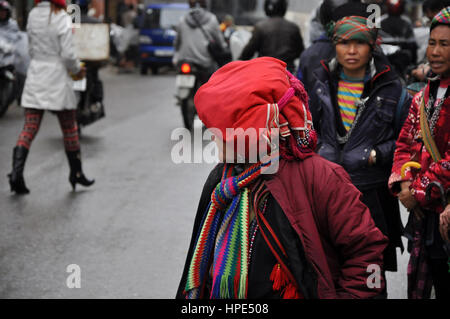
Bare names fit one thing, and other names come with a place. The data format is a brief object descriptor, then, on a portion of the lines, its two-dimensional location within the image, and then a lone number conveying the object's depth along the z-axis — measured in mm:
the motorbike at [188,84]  20009
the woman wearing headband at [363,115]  6887
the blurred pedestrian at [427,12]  8762
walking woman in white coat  12803
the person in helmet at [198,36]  20200
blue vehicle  40426
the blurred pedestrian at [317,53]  8388
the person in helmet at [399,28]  13788
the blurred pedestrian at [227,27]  28869
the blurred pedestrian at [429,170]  6027
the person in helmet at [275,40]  14413
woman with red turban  4106
